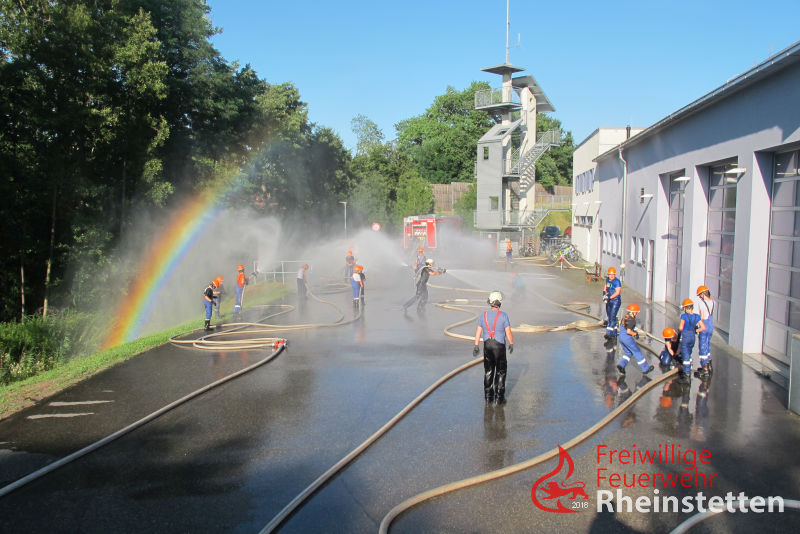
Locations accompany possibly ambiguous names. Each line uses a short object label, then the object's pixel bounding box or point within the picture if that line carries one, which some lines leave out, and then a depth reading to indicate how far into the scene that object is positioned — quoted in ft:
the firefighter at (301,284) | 72.59
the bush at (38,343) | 49.98
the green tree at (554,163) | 259.39
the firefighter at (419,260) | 64.43
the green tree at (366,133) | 280.10
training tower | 136.36
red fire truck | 137.80
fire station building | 36.11
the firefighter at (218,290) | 55.47
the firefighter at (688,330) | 32.71
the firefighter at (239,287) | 61.26
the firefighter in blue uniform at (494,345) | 28.89
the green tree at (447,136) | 253.03
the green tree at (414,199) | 193.77
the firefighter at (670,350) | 34.65
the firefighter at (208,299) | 51.57
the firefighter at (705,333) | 33.76
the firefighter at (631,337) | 33.99
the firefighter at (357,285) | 64.39
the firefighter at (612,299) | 44.27
